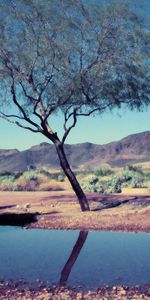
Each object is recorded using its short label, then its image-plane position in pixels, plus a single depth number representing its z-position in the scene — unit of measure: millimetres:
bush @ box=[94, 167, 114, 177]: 44000
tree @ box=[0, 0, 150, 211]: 19609
